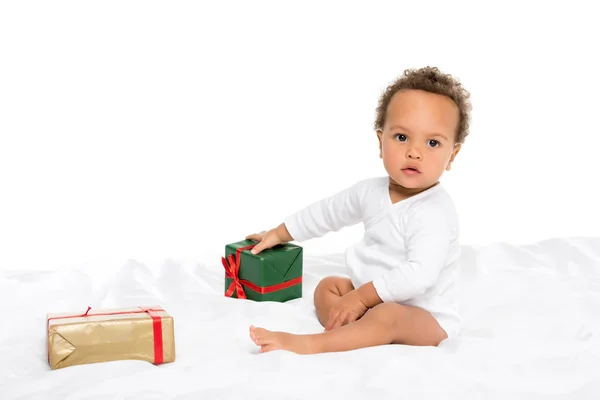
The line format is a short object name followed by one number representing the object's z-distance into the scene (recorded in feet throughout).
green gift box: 7.82
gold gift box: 5.83
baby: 6.68
